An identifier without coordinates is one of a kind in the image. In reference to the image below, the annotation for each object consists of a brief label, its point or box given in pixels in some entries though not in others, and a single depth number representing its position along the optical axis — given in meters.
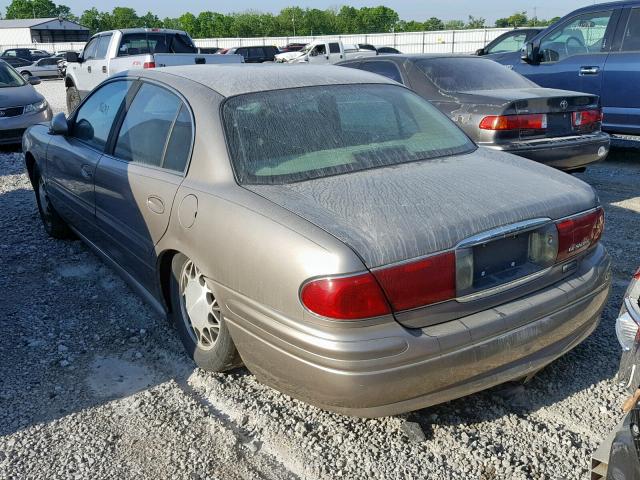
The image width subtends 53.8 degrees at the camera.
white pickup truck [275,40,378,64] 25.78
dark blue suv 7.71
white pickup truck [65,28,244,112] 11.19
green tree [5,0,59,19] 103.94
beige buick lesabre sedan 2.36
